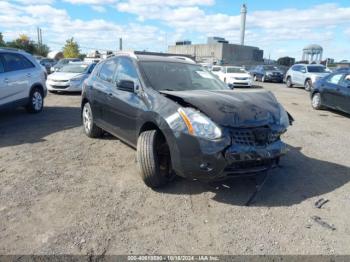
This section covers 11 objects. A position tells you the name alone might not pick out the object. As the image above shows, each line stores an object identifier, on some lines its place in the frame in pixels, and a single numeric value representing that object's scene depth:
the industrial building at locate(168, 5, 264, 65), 68.06
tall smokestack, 63.28
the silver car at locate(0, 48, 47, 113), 7.75
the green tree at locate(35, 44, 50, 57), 67.62
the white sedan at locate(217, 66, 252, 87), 19.41
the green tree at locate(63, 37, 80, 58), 70.88
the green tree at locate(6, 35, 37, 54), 60.52
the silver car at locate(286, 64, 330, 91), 19.71
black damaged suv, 3.53
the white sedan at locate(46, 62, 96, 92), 13.90
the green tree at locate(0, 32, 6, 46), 57.47
